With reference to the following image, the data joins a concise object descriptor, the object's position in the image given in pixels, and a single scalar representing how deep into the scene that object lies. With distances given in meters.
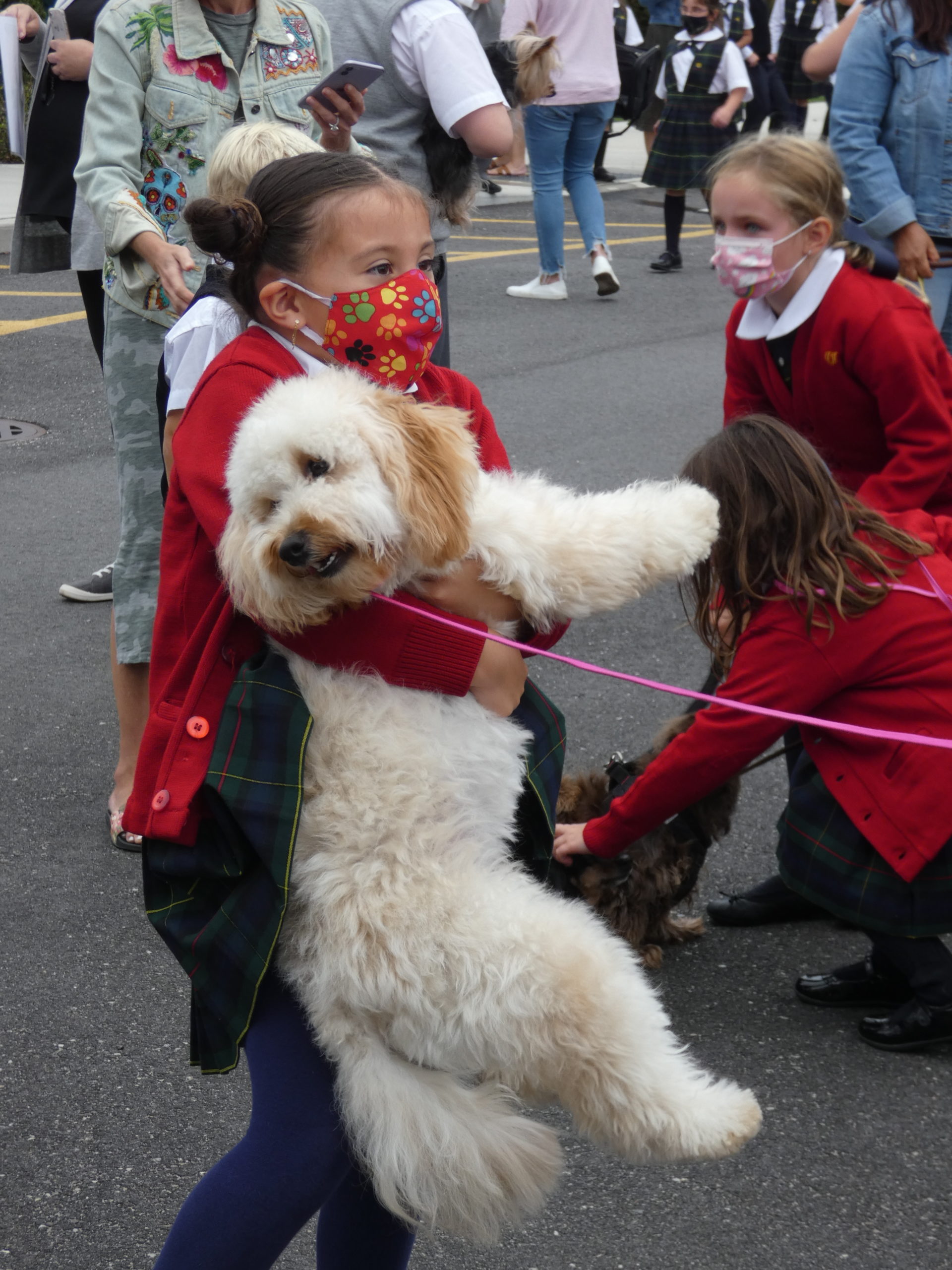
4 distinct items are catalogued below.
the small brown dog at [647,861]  3.10
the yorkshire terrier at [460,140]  4.16
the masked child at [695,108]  11.36
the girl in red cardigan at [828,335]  3.39
